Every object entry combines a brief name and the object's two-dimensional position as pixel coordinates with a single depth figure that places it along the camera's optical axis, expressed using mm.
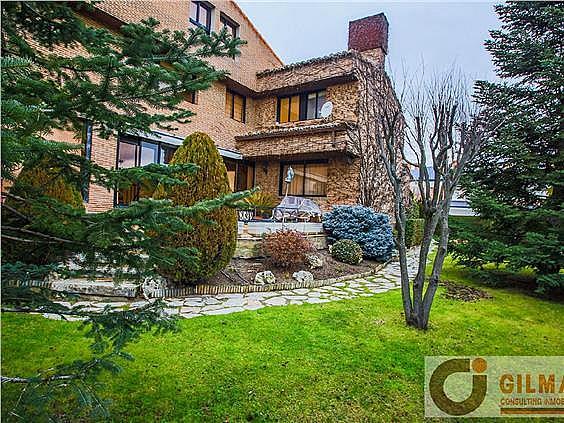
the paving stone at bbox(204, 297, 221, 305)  5862
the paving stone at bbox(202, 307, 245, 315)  5285
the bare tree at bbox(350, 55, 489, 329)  4793
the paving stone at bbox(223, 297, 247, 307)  5815
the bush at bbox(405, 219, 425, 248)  15141
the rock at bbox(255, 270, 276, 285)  7254
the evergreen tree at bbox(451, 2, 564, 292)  7340
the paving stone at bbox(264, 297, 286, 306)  6022
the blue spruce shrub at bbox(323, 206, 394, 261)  10836
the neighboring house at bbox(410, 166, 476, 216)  22448
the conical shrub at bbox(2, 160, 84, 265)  2092
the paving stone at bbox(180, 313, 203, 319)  4982
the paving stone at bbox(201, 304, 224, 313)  5461
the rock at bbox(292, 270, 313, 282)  7727
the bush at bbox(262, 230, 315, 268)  7965
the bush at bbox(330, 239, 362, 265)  9953
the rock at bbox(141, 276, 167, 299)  5980
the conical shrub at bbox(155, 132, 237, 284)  6246
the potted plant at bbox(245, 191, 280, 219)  13303
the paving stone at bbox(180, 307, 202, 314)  5241
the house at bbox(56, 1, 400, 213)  12508
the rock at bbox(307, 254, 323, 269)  8695
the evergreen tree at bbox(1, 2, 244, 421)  1925
